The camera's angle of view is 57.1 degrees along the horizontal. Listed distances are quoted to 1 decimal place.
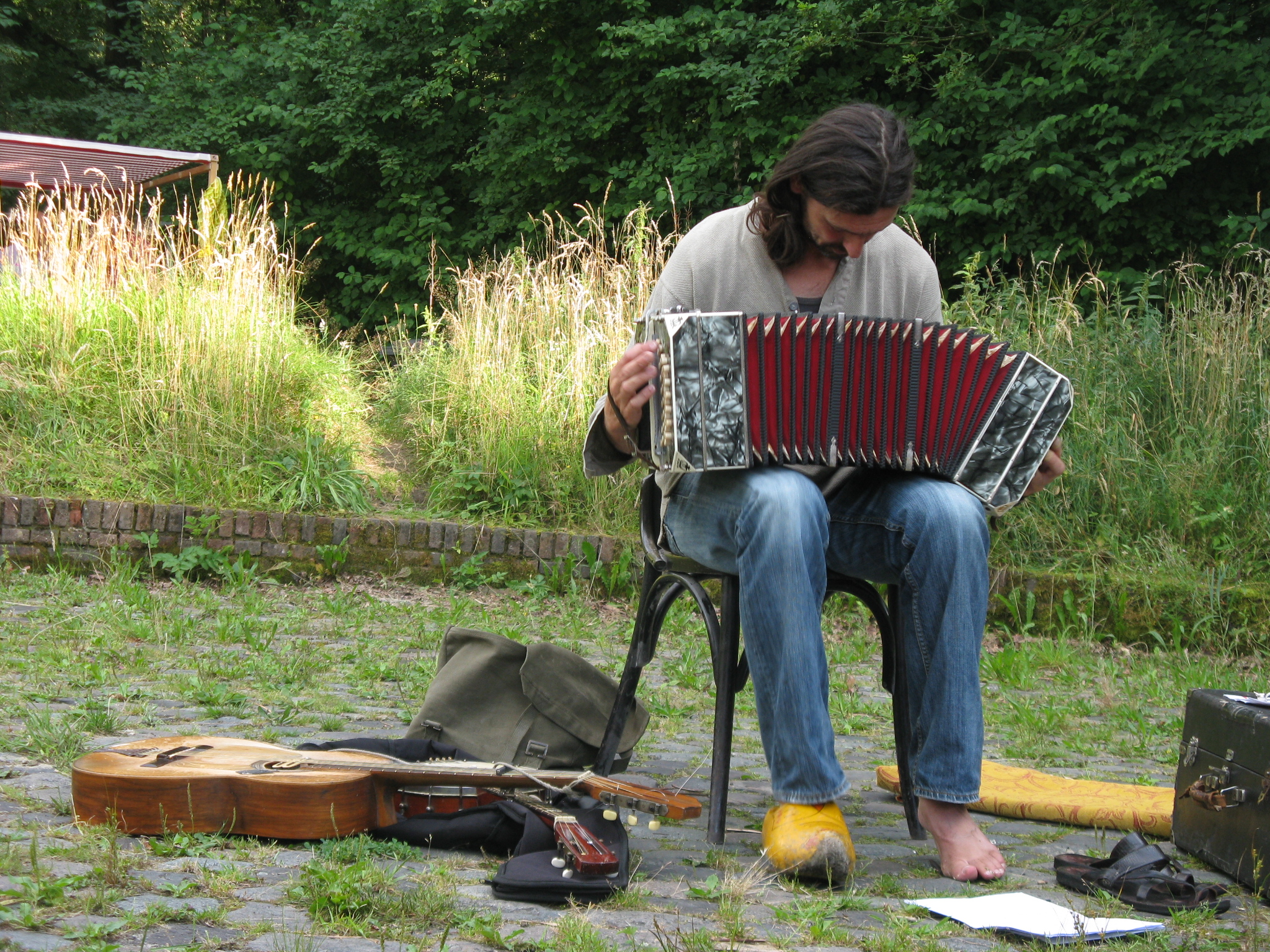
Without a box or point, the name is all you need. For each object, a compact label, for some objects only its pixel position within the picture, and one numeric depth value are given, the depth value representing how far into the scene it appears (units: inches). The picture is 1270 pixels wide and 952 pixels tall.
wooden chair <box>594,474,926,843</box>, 91.1
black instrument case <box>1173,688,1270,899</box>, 82.8
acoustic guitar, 81.6
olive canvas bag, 102.3
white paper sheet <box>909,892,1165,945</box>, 70.7
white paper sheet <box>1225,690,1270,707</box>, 90.2
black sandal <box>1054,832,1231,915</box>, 78.5
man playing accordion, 85.1
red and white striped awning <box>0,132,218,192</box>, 364.2
